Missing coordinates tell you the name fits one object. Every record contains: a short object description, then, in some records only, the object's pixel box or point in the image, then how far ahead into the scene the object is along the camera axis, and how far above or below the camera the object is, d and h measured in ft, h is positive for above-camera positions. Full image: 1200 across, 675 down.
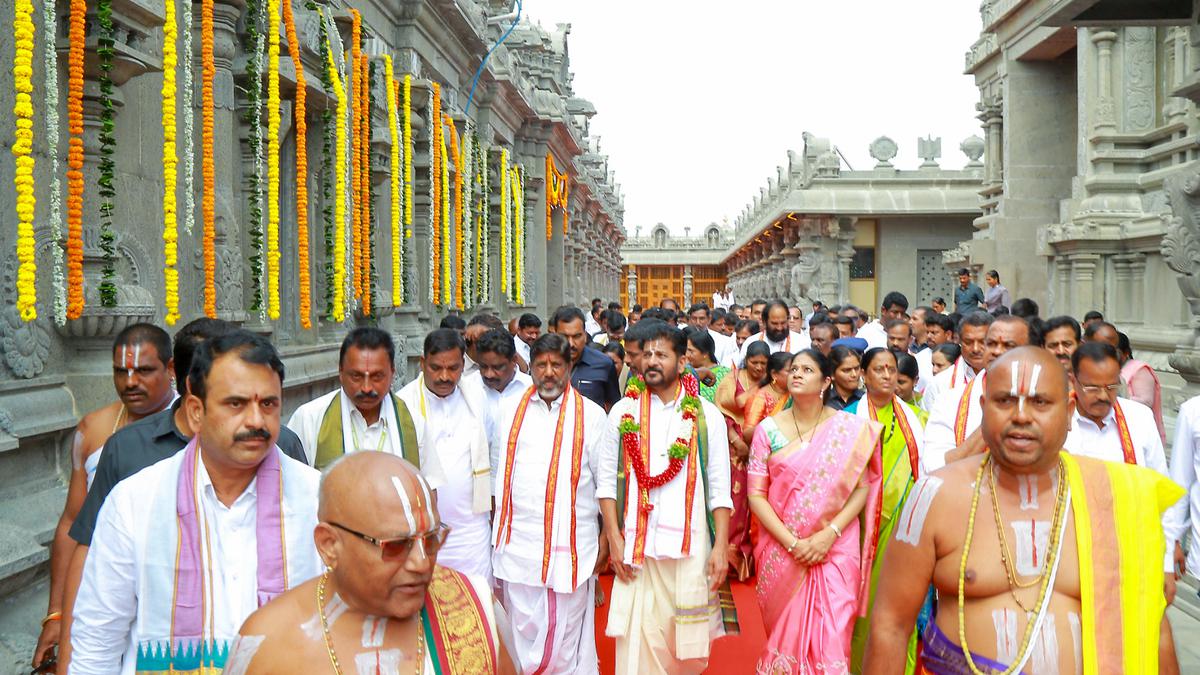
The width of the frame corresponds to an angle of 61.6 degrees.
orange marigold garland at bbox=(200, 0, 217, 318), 20.30 +3.38
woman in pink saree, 15.97 -3.41
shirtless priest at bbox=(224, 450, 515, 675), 6.63 -1.94
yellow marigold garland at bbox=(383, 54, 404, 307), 33.12 +4.50
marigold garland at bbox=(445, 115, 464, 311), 42.06 +4.63
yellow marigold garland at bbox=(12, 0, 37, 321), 14.19 +2.43
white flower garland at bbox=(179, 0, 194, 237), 18.84 +3.77
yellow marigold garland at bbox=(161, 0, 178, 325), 18.08 +2.97
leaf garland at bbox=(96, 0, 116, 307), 16.37 +2.31
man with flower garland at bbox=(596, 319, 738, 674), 16.30 -3.33
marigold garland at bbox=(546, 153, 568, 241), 66.95 +9.12
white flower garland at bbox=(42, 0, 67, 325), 14.88 +3.05
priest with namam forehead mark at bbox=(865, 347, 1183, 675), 8.77 -2.15
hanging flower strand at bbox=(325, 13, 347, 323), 27.84 +3.09
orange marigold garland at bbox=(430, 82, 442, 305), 38.07 +5.53
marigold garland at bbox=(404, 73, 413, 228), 34.82 +5.69
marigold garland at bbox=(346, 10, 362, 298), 29.84 +5.67
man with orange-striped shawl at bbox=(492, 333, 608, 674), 16.80 -3.44
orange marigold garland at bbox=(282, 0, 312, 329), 24.59 +3.55
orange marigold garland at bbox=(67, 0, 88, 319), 15.39 +2.93
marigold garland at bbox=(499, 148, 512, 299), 53.16 +4.74
